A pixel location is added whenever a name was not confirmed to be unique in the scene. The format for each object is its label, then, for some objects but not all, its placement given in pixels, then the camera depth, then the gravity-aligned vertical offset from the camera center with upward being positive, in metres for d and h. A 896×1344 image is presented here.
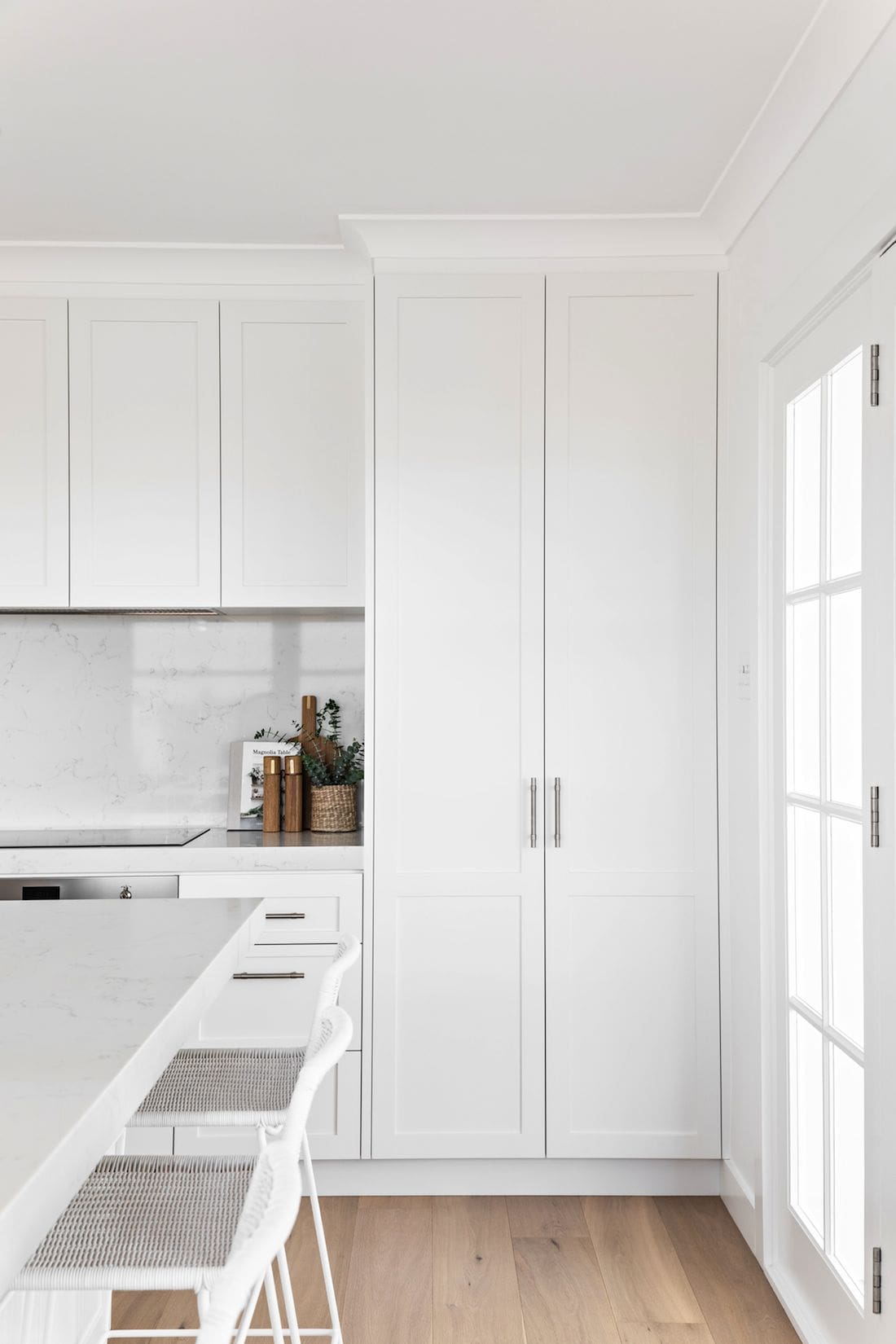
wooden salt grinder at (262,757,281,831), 3.24 -0.34
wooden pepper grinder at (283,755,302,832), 3.24 -0.34
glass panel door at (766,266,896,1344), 1.83 -0.24
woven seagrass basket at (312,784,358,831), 3.18 -0.35
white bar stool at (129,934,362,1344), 1.65 -0.67
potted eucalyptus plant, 3.19 -0.25
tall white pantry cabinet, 2.79 -0.06
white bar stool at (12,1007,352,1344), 1.23 -0.69
